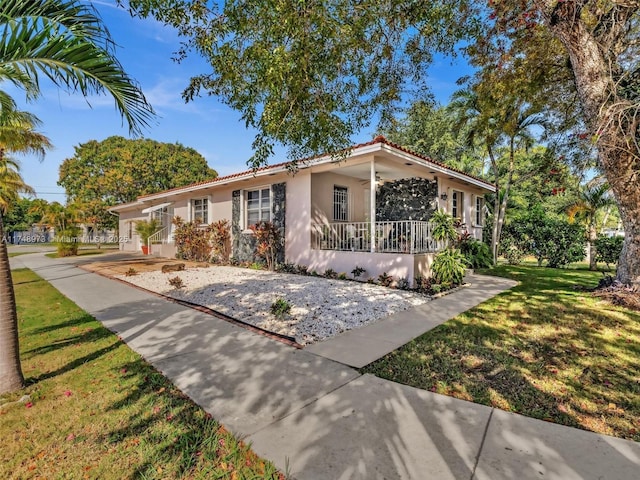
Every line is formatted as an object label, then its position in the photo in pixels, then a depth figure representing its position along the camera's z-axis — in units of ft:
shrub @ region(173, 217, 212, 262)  46.80
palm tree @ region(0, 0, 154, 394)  9.11
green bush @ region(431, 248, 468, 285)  25.95
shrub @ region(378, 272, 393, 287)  27.20
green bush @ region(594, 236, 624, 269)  38.14
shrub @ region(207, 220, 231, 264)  43.42
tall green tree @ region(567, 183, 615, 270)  39.01
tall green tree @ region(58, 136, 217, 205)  104.63
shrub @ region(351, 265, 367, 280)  29.35
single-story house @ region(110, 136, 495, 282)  28.45
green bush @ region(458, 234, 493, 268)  39.65
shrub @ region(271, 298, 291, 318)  18.16
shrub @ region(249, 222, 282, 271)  36.50
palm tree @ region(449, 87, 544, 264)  36.88
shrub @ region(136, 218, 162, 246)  61.11
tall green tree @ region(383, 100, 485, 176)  70.91
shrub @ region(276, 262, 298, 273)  34.80
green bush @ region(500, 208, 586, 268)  41.29
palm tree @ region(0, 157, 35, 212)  50.55
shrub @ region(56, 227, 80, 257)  62.78
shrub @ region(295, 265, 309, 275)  33.77
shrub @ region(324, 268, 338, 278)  31.24
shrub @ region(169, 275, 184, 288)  26.78
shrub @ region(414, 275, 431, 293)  25.16
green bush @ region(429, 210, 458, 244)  26.71
